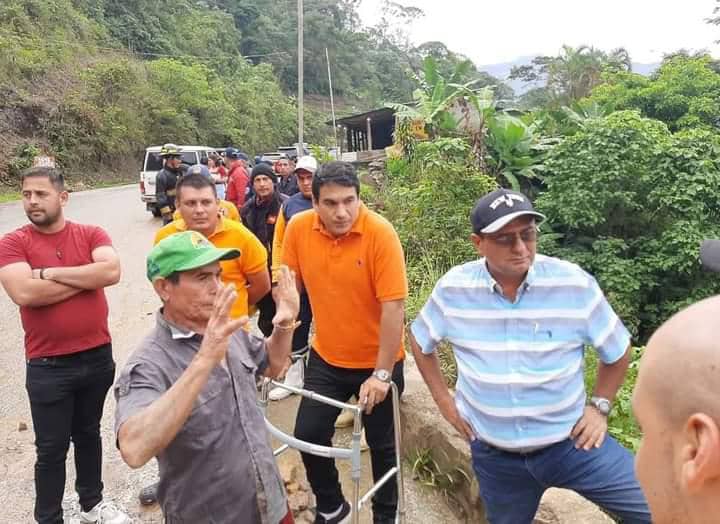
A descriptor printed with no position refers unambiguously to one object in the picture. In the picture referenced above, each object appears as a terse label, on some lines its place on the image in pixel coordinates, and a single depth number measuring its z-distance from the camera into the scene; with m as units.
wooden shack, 19.79
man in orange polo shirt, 2.65
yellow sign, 10.72
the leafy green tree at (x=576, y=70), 26.72
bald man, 0.76
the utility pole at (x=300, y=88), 12.70
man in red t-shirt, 2.67
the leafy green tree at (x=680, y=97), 12.78
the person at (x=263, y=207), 5.21
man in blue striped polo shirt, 2.16
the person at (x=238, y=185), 8.53
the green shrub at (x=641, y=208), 7.63
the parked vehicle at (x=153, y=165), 14.24
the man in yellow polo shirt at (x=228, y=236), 3.00
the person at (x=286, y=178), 6.75
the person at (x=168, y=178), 7.32
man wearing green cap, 1.68
